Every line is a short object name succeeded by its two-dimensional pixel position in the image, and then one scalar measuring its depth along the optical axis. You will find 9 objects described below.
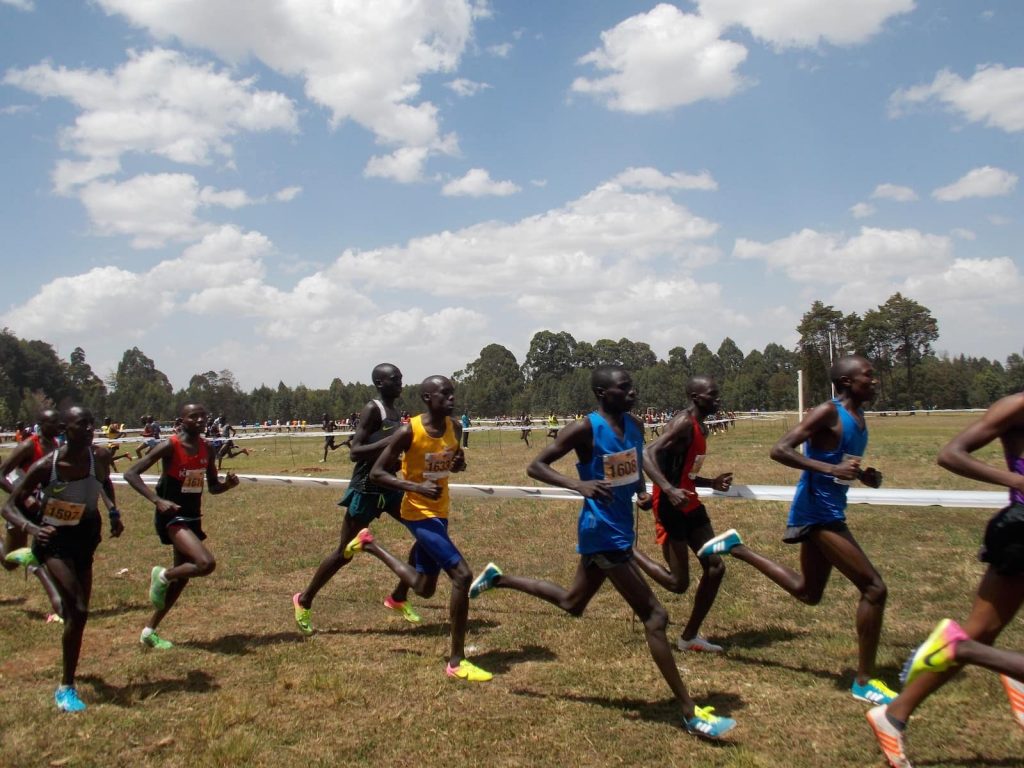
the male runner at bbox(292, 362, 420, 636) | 6.57
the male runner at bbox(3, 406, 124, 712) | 5.05
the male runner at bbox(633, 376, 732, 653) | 5.75
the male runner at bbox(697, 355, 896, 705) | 4.78
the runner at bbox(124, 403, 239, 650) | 6.09
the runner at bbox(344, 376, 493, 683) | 5.44
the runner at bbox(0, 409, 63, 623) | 6.93
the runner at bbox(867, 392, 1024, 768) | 3.60
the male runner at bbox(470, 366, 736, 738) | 4.58
